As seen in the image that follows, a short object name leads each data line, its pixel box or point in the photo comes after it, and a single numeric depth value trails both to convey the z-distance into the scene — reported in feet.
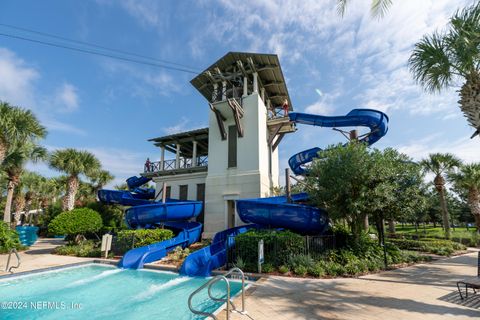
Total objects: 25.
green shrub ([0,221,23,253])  46.12
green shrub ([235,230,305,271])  32.35
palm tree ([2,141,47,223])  56.34
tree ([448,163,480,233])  69.56
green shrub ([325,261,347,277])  28.99
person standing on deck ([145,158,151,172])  74.34
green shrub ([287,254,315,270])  30.40
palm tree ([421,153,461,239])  77.10
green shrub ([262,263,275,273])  30.37
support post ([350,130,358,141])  55.06
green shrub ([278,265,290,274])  29.84
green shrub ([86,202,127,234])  72.10
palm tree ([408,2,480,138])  22.88
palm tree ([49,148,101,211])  69.88
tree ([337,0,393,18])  22.72
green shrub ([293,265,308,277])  29.12
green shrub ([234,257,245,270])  31.78
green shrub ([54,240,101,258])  45.88
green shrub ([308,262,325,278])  28.71
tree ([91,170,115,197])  93.25
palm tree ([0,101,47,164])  47.57
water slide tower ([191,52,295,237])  56.75
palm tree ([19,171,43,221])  97.19
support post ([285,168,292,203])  42.42
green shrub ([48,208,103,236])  51.62
